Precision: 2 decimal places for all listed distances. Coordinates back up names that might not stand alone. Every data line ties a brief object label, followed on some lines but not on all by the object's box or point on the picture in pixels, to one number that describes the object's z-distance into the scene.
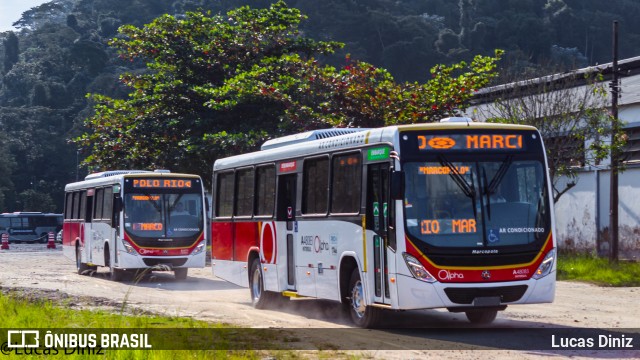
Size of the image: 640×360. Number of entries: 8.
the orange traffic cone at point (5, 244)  60.84
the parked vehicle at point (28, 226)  77.00
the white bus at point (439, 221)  14.09
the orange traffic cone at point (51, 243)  61.72
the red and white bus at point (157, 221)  27.95
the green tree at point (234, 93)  33.75
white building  31.92
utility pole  28.06
